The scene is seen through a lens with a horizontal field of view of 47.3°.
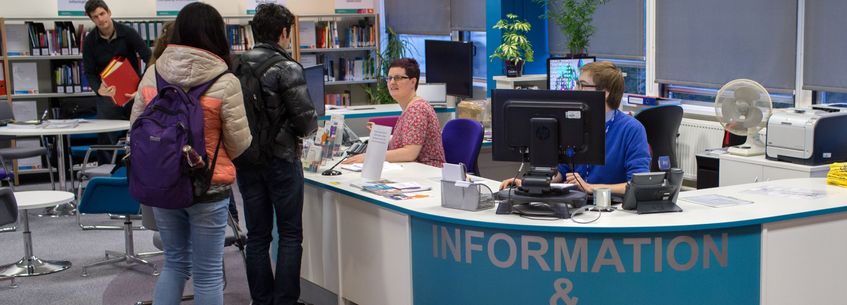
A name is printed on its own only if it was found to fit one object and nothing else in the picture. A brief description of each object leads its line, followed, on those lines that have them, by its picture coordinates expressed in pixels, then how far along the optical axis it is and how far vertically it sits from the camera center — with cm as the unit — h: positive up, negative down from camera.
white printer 479 -47
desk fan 538 -37
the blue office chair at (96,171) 657 -78
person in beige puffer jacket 368 -26
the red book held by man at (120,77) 672 -12
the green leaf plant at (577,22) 788 +22
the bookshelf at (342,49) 1002 +6
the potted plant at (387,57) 1011 -4
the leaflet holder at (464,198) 367 -56
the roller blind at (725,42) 646 +2
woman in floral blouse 480 -36
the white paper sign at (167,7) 935 +50
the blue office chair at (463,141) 543 -51
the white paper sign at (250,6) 965 +50
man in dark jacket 413 -52
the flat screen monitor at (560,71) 750 -17
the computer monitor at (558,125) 359 -28
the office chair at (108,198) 529 -76
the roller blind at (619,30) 780 +14
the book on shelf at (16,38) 888 +22
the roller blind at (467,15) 936 +36
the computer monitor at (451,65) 729 -10
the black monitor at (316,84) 611 -19
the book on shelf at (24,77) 893 -14
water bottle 356 -37
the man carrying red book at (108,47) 773 +10
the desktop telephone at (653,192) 353 -53
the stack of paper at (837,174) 402 -55
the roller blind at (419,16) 1009 +39
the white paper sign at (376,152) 439 -45
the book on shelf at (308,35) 997 +21
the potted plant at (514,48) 805 +1
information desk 342 -76
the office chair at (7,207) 491 -74
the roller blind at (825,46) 605 -2
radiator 672 -66
